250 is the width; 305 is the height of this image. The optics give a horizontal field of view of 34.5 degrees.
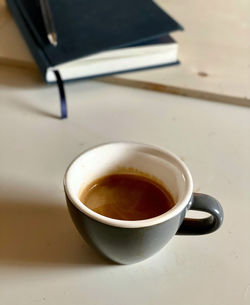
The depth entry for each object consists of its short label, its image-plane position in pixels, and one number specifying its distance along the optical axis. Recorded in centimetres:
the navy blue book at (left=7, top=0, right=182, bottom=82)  59
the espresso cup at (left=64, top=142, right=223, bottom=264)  32
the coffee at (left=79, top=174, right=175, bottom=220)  37
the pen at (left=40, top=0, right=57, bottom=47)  60
